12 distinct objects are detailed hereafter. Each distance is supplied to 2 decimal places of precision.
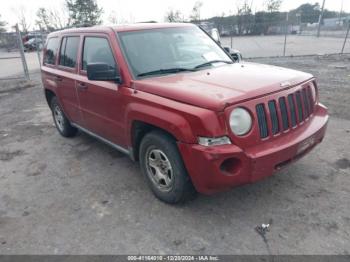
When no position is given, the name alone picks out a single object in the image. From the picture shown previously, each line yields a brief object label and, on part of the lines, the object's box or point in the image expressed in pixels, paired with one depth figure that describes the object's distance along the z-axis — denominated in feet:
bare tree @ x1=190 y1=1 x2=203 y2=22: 156.80
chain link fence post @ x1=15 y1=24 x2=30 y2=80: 39.70
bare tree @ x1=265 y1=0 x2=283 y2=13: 156.25
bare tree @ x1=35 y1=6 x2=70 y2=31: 146.92
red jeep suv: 9.29
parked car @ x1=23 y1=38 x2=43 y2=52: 103.36
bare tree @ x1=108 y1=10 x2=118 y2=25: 127.24
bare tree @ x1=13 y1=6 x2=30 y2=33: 140.21
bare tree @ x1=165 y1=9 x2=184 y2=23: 131.76
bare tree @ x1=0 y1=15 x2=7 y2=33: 124.23
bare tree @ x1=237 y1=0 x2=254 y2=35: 127.65
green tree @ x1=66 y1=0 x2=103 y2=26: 132.57
